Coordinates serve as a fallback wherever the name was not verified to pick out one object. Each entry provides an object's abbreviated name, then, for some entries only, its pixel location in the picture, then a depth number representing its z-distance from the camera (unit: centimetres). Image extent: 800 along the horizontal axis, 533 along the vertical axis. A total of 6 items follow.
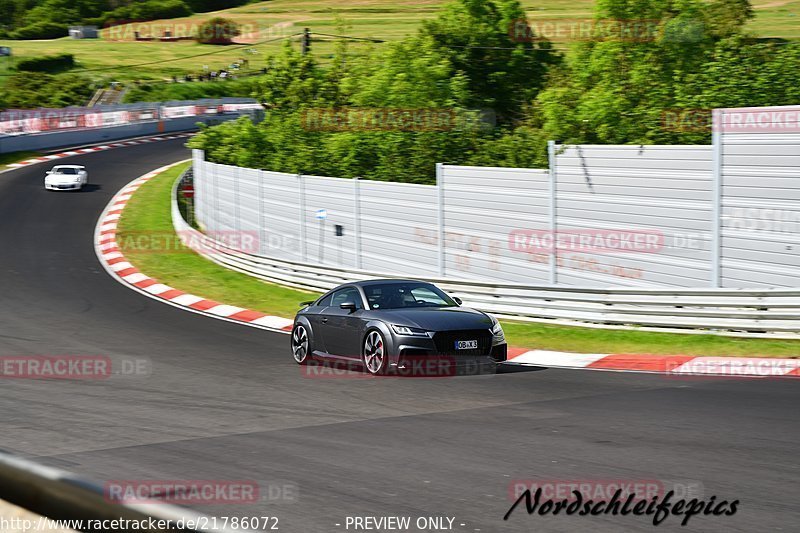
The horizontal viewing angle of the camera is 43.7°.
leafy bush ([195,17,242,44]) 12406
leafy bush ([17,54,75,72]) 9649
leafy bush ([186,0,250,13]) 14988
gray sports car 1354
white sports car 4266
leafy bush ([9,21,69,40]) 13588
